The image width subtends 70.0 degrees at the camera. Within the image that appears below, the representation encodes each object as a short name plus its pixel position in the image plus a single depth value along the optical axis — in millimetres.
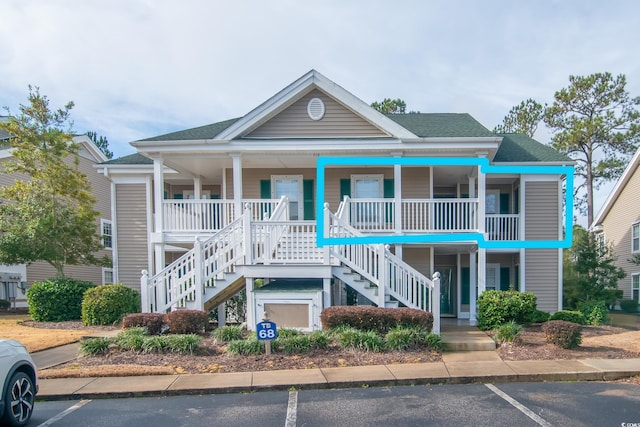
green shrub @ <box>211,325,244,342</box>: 9508
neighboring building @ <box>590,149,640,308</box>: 21109
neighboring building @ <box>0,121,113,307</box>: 18672
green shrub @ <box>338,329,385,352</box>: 8789
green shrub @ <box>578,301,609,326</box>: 12922
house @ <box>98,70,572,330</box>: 10859
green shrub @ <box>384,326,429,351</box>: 8844
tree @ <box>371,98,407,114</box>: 34000
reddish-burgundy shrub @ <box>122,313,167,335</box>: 9773
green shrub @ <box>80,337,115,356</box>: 8789
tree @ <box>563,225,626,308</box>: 15423
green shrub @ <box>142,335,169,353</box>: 8812
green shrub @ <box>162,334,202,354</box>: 8766
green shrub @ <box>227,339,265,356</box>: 8586
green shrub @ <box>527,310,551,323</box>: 11981
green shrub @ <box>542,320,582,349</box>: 8992
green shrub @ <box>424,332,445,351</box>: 9047
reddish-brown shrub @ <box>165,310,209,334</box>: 9805
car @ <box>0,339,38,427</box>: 5020
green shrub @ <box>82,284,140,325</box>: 11547
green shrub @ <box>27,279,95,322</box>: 12539
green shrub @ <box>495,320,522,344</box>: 9469
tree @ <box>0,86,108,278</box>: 13203
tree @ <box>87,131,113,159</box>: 49484
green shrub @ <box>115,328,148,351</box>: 8867
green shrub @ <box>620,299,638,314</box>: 20734
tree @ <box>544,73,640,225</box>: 27500
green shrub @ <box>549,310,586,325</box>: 12094
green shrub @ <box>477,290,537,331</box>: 11078
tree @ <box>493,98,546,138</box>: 32094
